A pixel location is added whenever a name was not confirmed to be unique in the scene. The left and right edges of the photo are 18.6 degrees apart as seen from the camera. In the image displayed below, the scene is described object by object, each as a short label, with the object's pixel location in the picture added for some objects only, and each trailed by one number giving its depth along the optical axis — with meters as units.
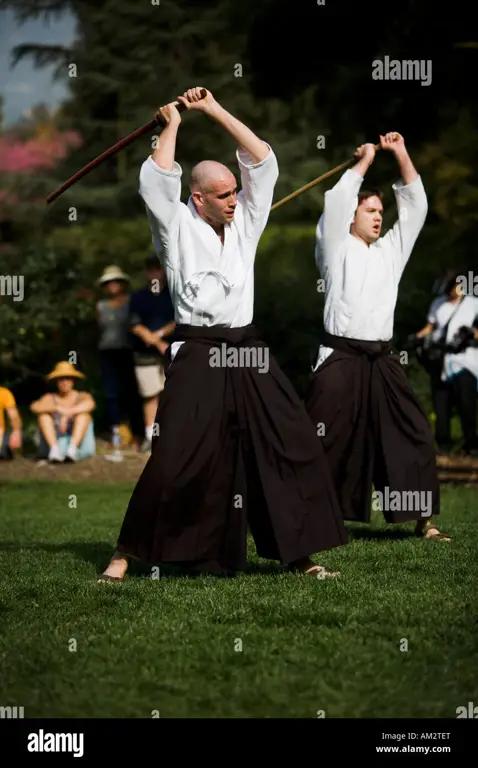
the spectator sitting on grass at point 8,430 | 11.89
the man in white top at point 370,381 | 8.52
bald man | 6.86
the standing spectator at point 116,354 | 15.62
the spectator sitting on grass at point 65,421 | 14.39
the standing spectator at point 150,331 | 15.07
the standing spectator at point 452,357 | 13.83
